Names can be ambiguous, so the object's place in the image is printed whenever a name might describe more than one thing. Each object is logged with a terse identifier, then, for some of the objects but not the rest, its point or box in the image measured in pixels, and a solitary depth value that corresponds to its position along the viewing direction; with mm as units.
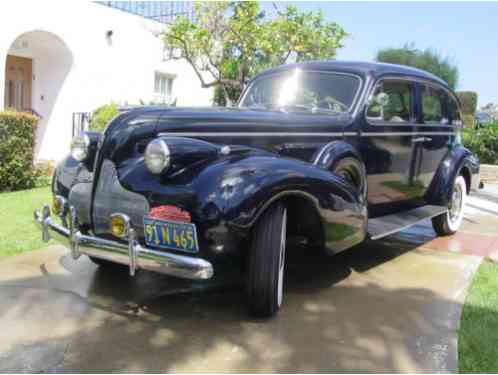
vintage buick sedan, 2781
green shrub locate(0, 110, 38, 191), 7547
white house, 12539
